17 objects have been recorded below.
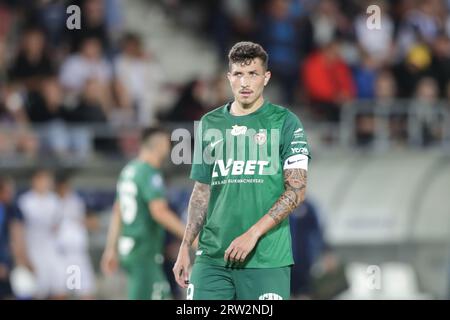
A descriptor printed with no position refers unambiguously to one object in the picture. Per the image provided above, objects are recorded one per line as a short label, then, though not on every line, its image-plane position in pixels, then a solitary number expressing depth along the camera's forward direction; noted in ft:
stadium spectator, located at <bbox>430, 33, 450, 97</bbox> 59.16
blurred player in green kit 35.76
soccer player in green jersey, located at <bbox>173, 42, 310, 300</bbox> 25.70
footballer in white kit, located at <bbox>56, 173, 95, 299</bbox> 49.65
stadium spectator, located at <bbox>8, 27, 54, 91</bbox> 53.16
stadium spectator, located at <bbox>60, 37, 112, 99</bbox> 54.49
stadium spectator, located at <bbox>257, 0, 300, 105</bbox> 58.34
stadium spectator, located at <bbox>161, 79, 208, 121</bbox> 53.16
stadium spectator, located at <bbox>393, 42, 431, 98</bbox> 58.65
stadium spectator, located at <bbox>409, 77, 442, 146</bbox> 56.85
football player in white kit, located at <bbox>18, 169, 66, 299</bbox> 49.01
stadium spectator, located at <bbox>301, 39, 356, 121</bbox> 57.06
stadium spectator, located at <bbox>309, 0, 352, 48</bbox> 62.52
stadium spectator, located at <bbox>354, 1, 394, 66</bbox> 61.36
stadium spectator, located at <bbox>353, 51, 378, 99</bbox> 58.13
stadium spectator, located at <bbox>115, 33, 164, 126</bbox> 54.90
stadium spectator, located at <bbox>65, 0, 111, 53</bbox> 55.06
